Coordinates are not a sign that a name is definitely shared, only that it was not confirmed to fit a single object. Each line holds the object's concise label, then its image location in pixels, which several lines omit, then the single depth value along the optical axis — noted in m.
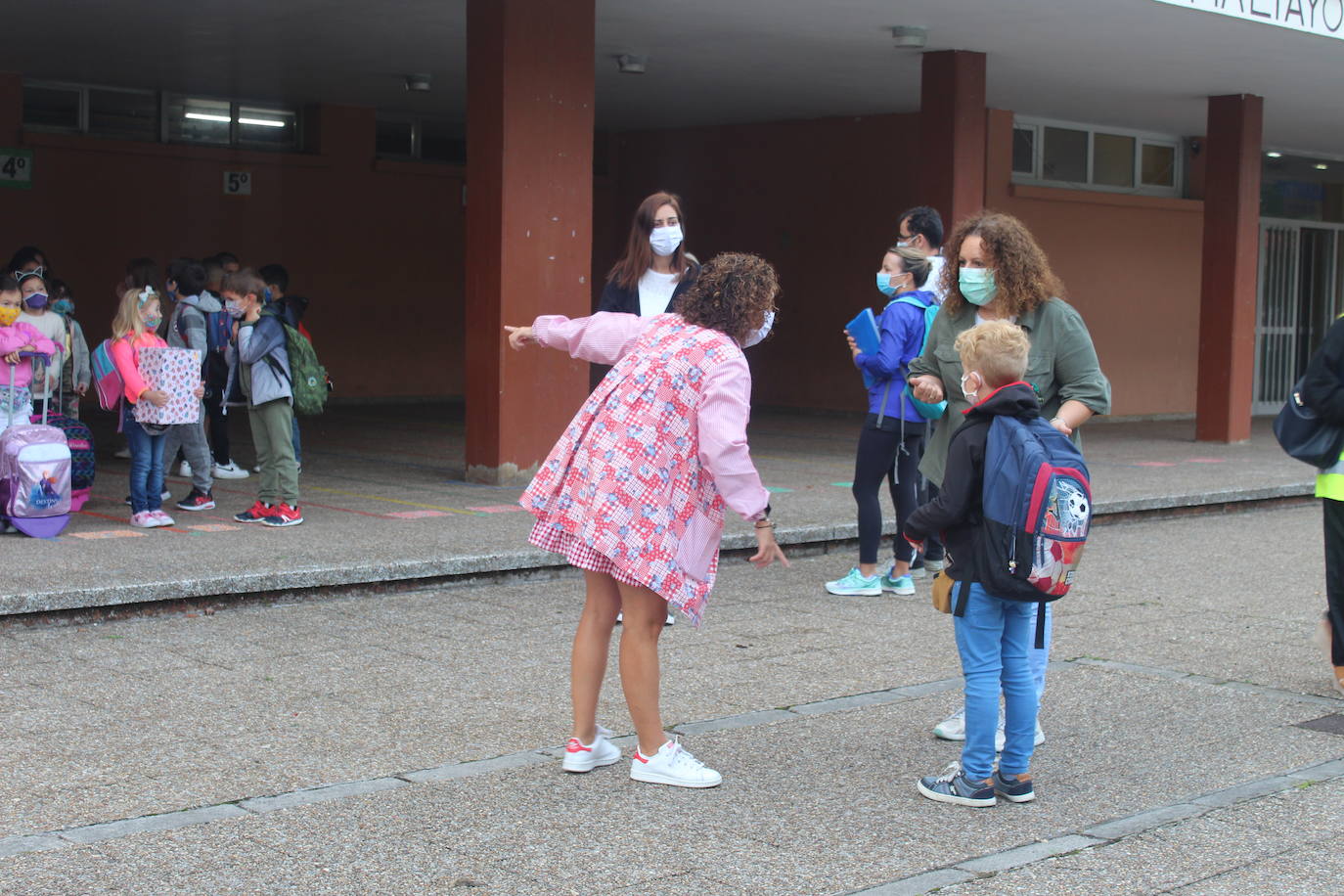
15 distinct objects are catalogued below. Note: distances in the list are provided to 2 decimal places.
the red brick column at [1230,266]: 16.98
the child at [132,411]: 8.89
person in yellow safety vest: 5.85
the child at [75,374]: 10.04
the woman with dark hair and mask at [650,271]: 6.51
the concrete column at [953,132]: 14.54
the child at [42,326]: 8.89
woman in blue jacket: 7.61
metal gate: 22.98
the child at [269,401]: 9.12
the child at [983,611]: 4.49
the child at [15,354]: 8.62
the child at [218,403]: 11.45
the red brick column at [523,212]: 11.07
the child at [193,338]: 9.30
